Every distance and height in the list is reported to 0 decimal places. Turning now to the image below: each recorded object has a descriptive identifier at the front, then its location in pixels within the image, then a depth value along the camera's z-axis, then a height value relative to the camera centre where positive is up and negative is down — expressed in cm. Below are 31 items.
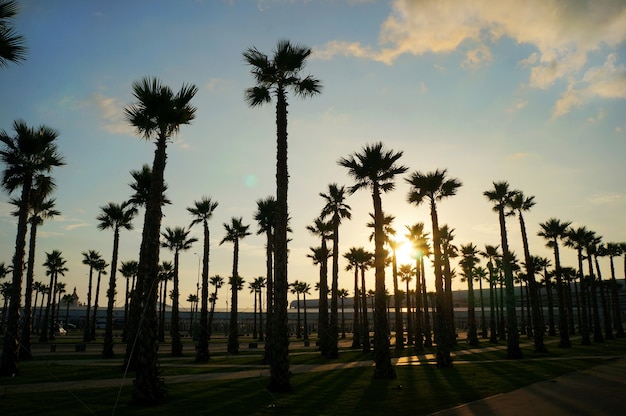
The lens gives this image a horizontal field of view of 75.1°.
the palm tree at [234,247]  3897 +371
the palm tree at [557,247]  4122 +409
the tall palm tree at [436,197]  2712 +653
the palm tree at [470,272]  4859 +188
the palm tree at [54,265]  6094 +327
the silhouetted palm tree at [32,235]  2517 +386
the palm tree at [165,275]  6074 +185
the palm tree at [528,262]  3650 +209
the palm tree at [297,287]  9081 -24
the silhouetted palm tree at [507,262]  3117 +186
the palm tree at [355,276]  4886 +119
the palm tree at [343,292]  9459 -148
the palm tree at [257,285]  8996 +25
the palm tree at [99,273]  5578 +226
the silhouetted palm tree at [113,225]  3372 +541
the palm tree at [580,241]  4938 +527
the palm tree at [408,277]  5319 +121
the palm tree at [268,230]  3556 +523
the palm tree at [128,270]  6731 +278
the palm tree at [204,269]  3003 +142
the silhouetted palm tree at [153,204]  1362 +311
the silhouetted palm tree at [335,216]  3781 +652
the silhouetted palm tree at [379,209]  2095 +455
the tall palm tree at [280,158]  1669 +605
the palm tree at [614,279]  5847 +77
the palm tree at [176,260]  3588 +266
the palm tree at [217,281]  9231 +119
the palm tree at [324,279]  3544 +64
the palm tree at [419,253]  4372 +375
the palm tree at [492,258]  5241 +358
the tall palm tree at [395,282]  4275 +36
